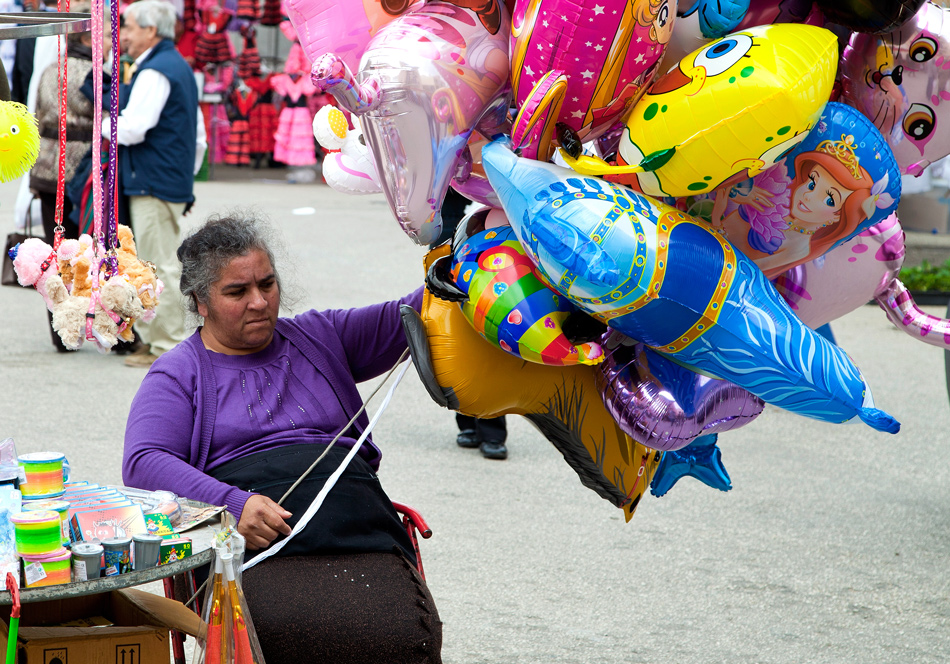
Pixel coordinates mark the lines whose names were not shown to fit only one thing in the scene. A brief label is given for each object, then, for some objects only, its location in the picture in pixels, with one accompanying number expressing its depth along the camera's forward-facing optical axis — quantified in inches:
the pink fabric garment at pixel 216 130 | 1122.3
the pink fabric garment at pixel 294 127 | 1100.6
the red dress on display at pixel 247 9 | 1055.8
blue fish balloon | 224.4
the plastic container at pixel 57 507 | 223.7
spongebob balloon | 222.7
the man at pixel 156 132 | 428.0
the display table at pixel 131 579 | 219.9
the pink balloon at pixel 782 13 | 229.3
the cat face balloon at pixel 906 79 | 229.7
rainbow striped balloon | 230.3
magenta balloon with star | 224.1
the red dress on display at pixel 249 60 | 1097.3
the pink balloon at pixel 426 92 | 226.6
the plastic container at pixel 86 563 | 221.4
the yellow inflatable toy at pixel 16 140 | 229.9
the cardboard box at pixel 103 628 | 228.2
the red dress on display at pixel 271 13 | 1069.6
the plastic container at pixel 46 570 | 220.5
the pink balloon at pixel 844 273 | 237.1
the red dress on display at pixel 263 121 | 1130.4
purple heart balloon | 234.2
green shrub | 680.8
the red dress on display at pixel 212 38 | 1061.0
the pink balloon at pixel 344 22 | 232.5
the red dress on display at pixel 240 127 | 1119.7
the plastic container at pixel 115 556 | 222.8
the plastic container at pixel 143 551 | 223.5
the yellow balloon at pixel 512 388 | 236.1
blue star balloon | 247.0
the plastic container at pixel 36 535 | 220.8
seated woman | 236.7
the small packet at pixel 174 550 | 224.9
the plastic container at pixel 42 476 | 226.5
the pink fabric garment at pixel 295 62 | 1076.8
